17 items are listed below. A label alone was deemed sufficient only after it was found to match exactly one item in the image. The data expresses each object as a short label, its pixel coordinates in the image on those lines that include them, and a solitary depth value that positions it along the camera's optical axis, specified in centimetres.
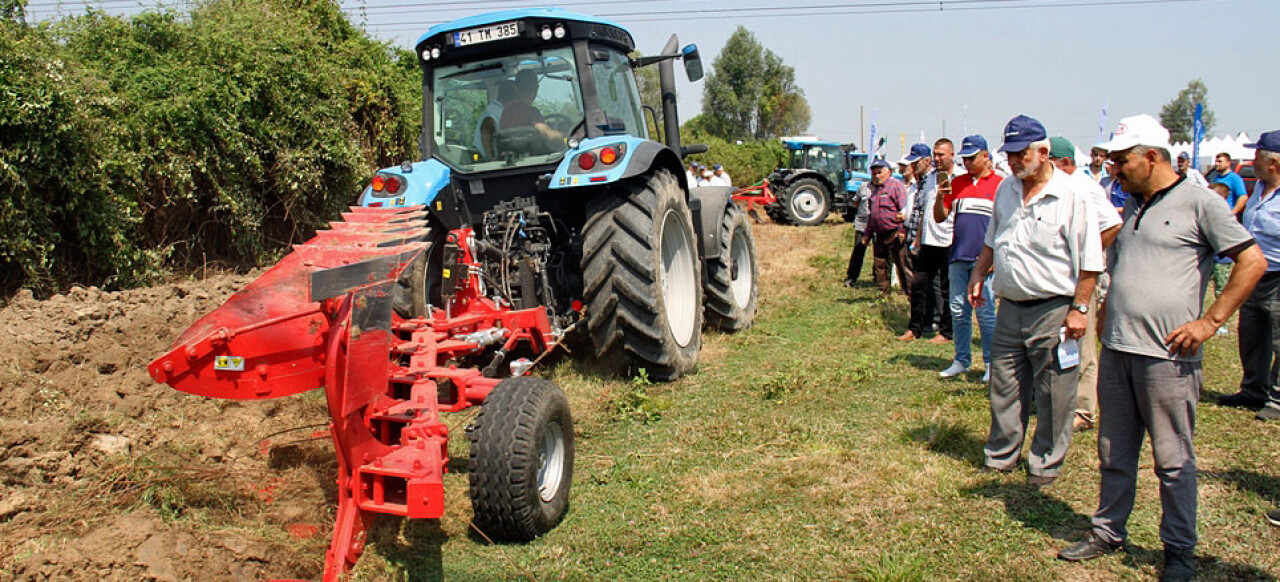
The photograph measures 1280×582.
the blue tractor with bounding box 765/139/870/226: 2048
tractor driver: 589
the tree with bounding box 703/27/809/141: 5569
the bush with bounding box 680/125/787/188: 3550
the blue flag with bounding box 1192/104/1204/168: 1346
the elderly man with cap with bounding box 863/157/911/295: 914
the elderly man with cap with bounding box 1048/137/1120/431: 423
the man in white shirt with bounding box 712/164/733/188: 2009
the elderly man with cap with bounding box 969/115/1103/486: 378
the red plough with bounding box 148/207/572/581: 280
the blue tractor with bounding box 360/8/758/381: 542
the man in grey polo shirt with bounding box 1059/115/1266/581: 306
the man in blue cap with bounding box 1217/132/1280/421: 528
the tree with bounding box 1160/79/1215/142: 6600
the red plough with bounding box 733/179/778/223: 1990
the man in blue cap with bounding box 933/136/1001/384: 564
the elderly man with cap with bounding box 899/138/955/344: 620
